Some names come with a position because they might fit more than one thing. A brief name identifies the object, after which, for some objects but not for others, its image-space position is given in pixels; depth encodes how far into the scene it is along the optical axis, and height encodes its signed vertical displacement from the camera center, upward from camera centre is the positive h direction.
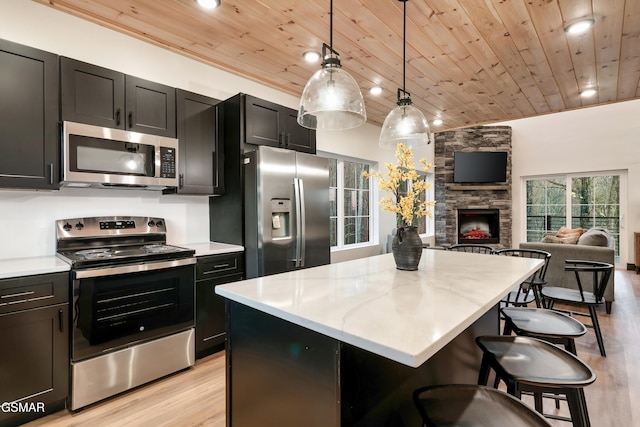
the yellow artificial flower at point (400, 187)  1.70 +0.13
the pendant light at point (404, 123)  2.22 +0.61
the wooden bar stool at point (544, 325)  1.58 -0.59
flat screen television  6.96 +0.94
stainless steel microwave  2.18 +0.40
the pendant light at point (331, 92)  1.62 +0.61
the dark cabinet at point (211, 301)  2.62 -0.73
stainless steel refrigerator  2.81 +0.00
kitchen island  0.96 -0.42
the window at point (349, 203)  4.74 +0.12
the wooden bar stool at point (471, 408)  0.96 -0.61
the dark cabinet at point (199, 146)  2.78 +0.60
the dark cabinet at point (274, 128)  2.97 +0.83
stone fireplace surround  7.03 +0.46
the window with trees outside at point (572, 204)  6.47 +0.14
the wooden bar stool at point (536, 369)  1.12 -0.59
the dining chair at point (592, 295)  2.61 -0.72
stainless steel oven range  2.00 -0.64
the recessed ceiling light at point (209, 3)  2.18 +1.42
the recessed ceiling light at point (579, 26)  2.43 +1.41
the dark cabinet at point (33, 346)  1.76 -0.76
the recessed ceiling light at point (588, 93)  3.83 +1.42
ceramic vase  1.78 -0.20
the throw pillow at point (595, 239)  3.90 -0.36
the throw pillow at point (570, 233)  4.65 -0.34
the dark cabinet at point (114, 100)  2.20 +0.83
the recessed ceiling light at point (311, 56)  2.94 +1.44
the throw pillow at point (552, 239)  4.33 -0.39
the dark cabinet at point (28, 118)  1.96 +0.60
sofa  3.72 -0.52
